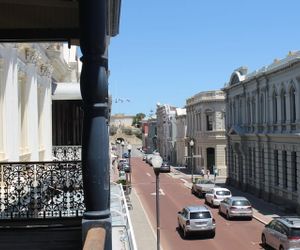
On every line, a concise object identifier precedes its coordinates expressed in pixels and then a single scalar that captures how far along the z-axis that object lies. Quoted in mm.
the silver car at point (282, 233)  20562
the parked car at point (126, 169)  50438
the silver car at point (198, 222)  25703
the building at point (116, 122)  185725
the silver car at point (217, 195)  36572
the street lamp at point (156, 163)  17188
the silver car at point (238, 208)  30609
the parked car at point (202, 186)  42131
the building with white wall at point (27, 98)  14102
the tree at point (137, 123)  185812
